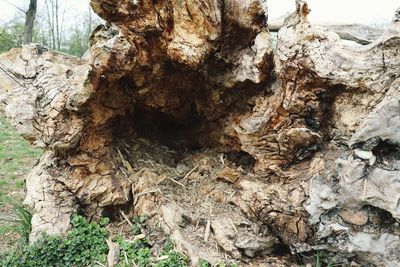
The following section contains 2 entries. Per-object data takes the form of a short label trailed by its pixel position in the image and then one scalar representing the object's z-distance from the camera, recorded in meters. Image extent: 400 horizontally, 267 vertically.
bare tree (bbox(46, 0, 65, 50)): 22.23
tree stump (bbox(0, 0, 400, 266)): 2.47
